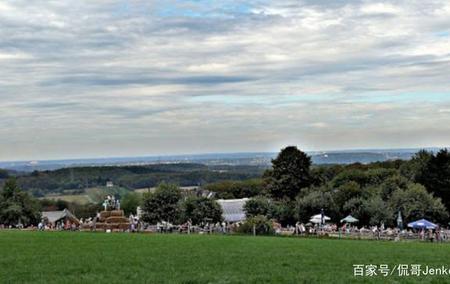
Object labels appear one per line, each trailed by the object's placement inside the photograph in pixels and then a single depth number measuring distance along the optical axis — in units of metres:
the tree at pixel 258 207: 88.69
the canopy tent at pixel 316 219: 74.06
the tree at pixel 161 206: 87.62
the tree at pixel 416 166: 86.19
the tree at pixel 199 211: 87.62
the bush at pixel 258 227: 59.28
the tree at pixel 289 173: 97.12
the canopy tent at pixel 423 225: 59.66
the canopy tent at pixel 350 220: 71.19
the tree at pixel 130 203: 146.75
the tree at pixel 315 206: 82.50
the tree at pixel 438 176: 82.75
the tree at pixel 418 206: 71.06
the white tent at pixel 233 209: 109.66
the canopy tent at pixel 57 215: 125.09
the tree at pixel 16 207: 87.44
